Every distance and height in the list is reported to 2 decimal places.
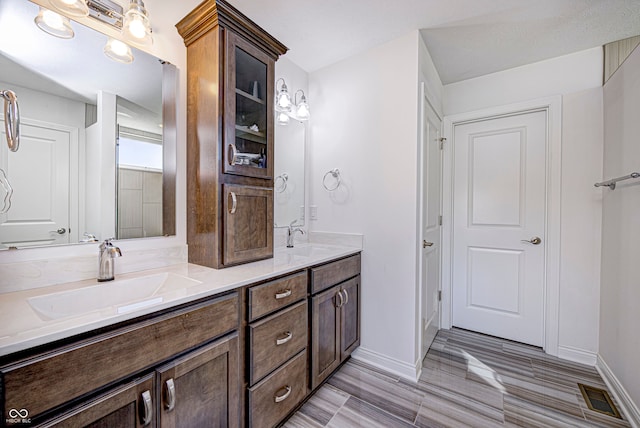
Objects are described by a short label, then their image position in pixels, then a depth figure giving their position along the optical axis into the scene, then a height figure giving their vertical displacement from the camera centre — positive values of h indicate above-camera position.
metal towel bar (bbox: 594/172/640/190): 1.47 +0.21
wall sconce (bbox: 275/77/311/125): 2.06 +0.84
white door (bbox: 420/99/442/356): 2.02 -0.12
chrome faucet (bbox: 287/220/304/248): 2.17 -0.17
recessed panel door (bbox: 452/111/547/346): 2.29 -0.12
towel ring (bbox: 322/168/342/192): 2.23 +0.29
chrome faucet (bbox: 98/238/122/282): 1.16 -0.22
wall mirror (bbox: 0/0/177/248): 1.05 +0.33
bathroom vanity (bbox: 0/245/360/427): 0.68 -0.47
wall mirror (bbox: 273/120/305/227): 2.15 +0.31
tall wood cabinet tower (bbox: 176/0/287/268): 1.41 +0.44
